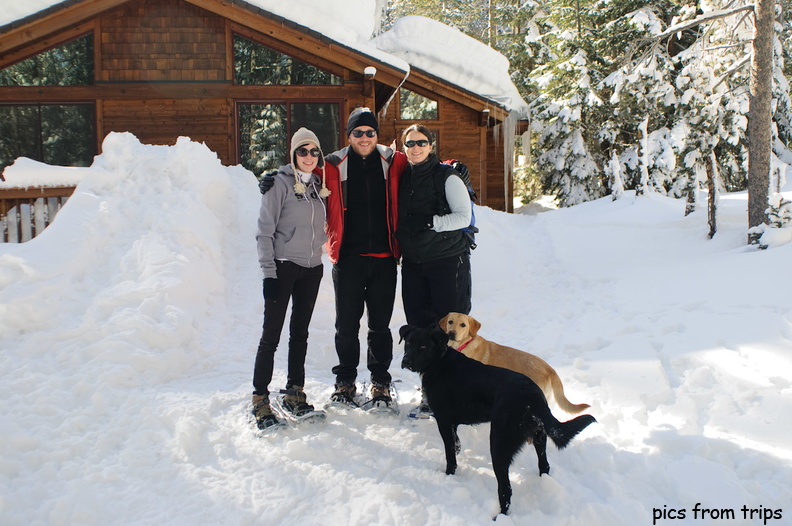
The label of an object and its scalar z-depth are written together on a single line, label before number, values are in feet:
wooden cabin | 36.45
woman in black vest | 12.34
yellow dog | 11.94
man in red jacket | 12.58
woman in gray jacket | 11.93
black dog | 9.09
